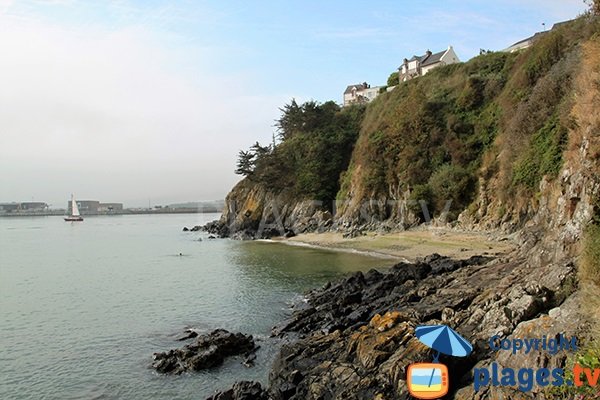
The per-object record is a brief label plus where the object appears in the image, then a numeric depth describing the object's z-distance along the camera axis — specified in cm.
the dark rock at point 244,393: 1171
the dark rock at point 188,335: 1806
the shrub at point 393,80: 8057
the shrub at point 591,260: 988
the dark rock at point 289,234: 5603
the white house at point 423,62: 7350
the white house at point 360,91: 9700
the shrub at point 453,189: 4138
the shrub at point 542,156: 3002
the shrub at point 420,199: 4366
